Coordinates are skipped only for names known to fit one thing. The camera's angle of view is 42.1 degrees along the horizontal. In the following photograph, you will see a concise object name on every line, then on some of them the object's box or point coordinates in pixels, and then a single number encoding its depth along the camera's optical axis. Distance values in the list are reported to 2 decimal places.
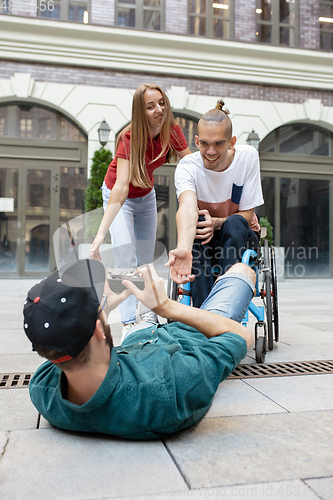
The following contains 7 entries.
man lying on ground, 1.33
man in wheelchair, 2.60
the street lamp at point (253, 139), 9.88
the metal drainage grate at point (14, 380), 2.21
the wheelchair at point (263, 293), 2.72
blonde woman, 2.69
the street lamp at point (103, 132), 9.10
